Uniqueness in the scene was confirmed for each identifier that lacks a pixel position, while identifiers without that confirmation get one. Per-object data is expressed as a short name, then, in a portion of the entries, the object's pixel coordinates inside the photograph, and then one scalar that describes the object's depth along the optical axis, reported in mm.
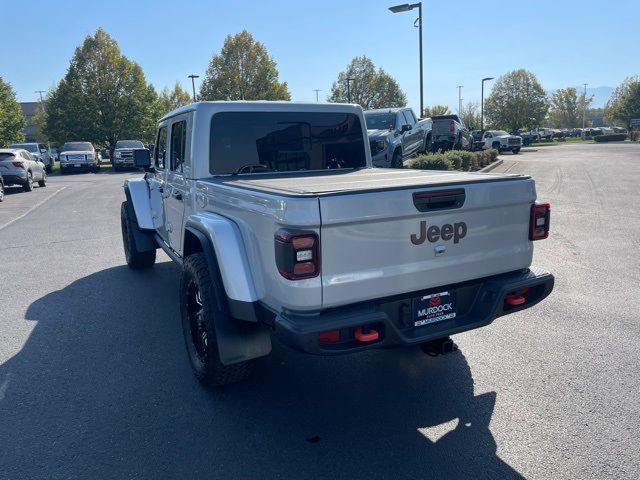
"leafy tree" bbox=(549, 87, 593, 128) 103312
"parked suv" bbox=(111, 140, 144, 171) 33750
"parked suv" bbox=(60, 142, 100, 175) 32938
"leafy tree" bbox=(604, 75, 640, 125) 75875
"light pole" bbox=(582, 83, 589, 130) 108600
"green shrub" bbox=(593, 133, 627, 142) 64062
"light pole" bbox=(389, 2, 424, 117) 19922
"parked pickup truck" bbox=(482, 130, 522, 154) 40188
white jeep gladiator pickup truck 2982
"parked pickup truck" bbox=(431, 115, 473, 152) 22828
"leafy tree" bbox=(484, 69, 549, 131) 69875
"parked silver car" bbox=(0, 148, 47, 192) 19547
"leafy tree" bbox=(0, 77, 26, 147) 37250
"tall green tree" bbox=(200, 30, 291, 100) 47594
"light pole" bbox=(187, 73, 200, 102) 46491
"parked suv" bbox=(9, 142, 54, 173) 30539
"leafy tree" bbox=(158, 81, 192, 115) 64269
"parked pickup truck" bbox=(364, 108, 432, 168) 14883
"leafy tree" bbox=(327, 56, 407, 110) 58188
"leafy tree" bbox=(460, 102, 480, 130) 80312
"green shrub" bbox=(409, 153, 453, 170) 14328
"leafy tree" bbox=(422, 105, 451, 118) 75312
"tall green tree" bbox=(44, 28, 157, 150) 43062
